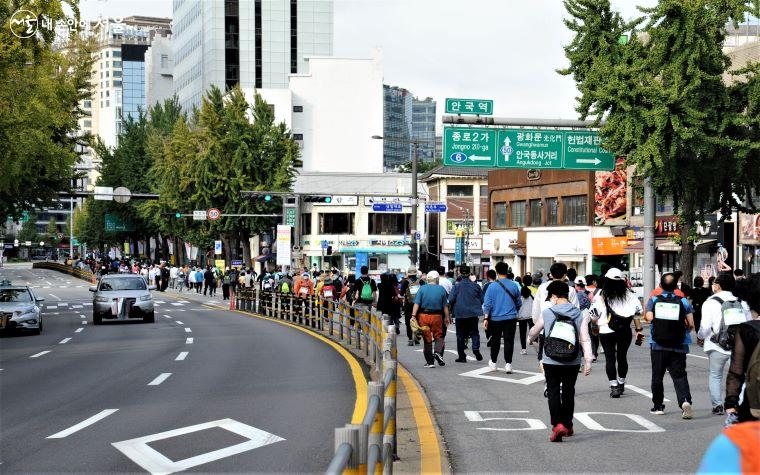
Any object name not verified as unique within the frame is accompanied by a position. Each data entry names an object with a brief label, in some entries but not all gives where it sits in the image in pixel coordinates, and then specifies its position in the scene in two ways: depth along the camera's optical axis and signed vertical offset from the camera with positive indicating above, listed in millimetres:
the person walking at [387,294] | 24550 -1289
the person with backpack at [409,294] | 25156 -1443
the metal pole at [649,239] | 31484 -11
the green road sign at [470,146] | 32375 +2826
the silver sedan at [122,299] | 35719 -2079
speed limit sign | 67625 +1527
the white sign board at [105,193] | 43344 +1845
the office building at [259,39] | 120250 +22723
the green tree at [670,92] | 28641 +4015
